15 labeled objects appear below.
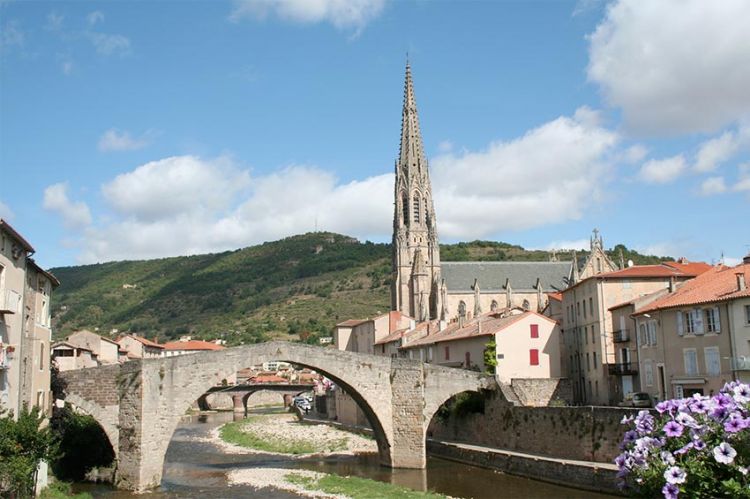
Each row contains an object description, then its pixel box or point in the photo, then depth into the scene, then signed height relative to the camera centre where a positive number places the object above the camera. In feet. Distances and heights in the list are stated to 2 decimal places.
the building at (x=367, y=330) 236.22 +12.18
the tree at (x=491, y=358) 148.87 +1.44
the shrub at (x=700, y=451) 32.76 -4.00
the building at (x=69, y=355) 179.42 +4.60
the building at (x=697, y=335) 105.70 +3.87
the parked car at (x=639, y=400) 121.70 -6.15
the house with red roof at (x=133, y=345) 299.17 +11.43
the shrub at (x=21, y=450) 70.08 -7.33
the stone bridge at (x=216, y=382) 110.32 -3.46
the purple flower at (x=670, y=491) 32.58 -5.61
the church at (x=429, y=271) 315.17 +41.46
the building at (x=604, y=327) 141.38 +7.13
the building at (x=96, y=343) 220.23 +8.94
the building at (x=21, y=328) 82.48 +5.74
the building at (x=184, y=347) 383.86 +12.62
